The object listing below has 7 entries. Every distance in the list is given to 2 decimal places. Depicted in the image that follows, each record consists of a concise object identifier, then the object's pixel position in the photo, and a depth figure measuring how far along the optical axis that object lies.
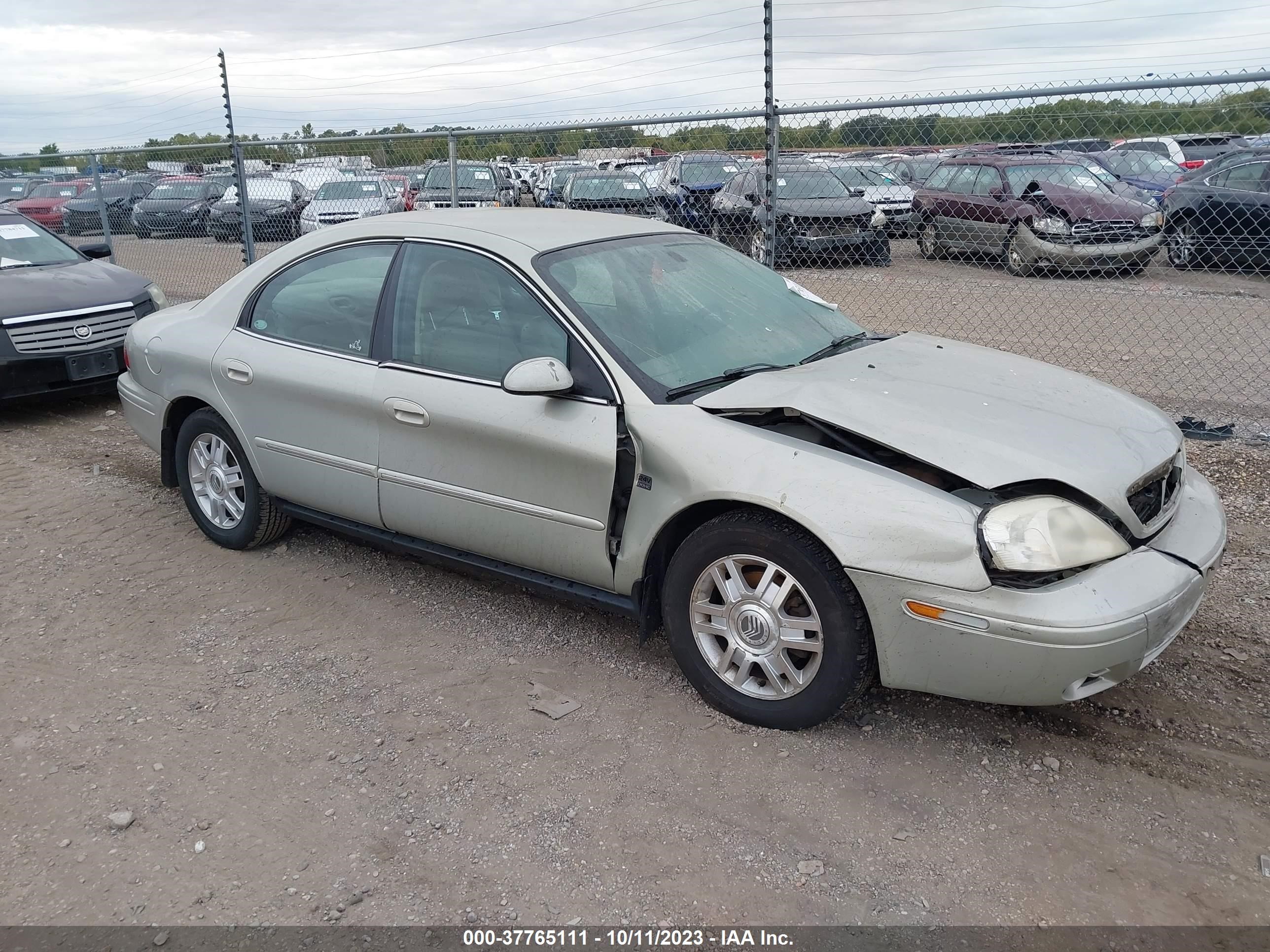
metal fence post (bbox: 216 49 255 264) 9.62
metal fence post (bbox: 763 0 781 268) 6.29
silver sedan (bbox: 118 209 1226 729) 2.89
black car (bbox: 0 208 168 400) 7.12
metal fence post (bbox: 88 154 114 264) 11.97
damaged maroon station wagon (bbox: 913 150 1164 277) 9.42
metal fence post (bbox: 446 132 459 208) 8.22
